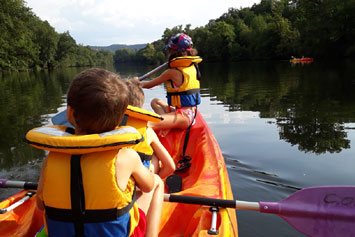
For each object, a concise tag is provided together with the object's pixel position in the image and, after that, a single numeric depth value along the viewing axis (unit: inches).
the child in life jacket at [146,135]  88.9
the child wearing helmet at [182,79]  159.2
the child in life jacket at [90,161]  53.9
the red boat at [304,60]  1295.8
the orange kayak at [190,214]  84.3
